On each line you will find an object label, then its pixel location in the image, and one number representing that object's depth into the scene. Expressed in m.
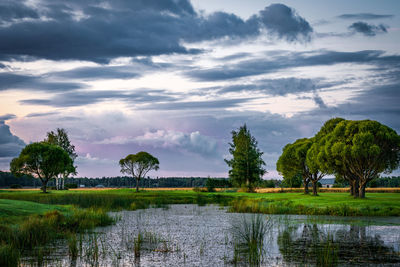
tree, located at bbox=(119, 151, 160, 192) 96.00
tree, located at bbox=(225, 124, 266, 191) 91.25
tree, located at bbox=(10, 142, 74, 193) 75.69
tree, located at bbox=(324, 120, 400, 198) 40.97
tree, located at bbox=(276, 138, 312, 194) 66.00
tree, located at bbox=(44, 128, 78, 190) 102.62
